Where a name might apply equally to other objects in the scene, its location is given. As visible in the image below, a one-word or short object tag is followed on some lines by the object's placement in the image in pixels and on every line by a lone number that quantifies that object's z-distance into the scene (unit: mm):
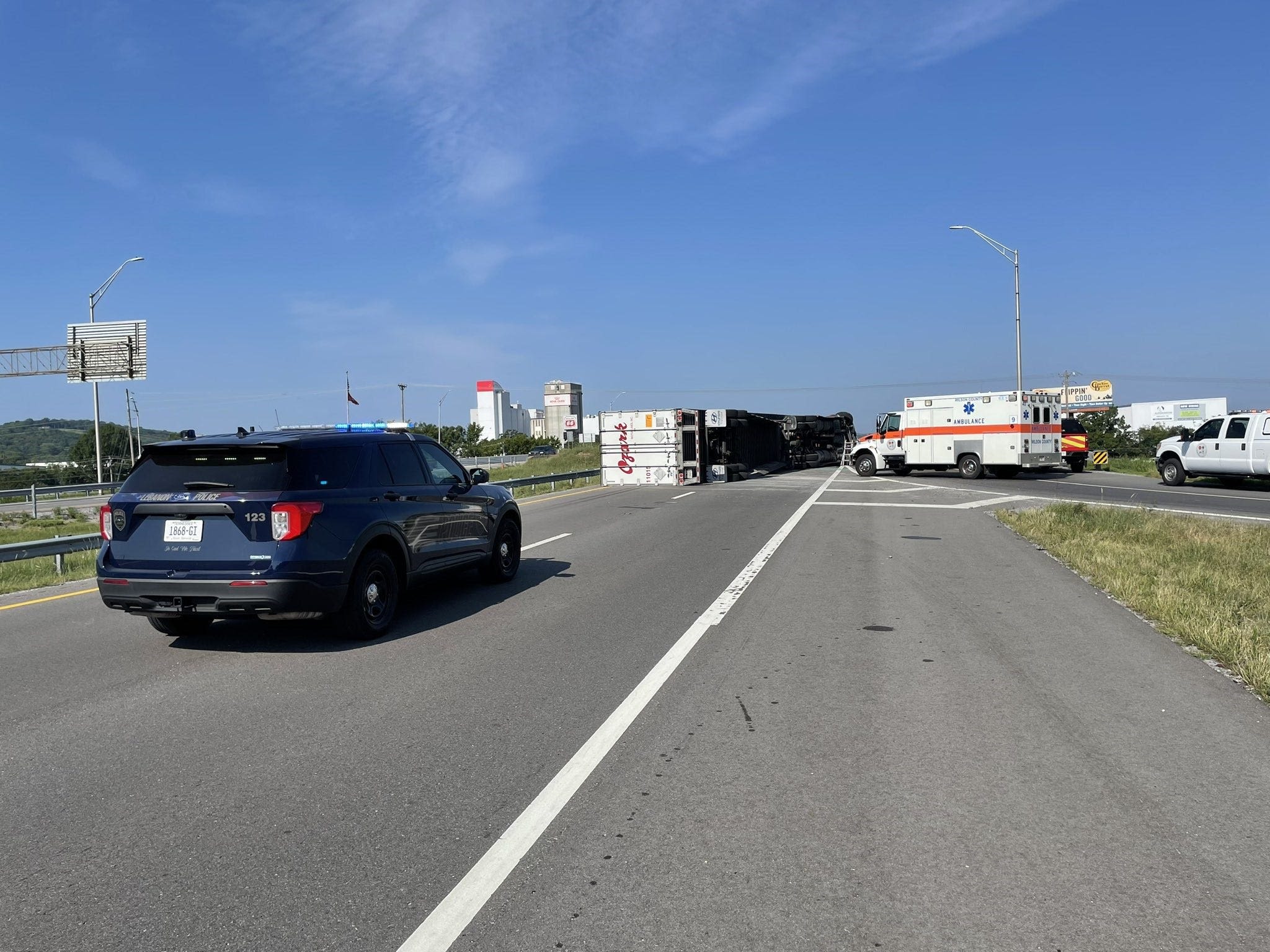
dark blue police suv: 7207
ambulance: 31078
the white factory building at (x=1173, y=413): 127188
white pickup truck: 24672
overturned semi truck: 31797
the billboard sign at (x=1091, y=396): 162650
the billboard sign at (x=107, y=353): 40812
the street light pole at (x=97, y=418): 39156
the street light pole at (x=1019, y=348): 37000
